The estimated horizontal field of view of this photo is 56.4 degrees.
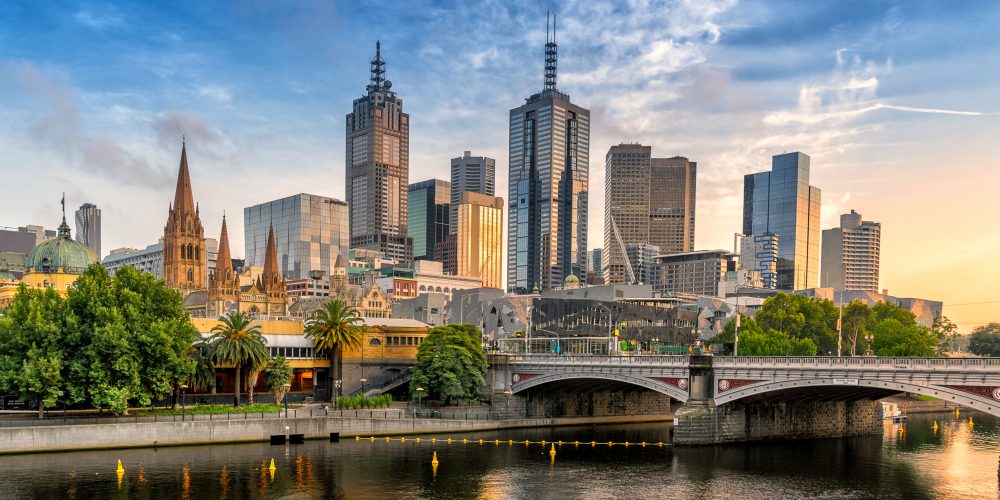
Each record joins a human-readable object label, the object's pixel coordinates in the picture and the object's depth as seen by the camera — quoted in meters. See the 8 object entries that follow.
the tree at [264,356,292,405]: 107.88
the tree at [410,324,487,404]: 113.44
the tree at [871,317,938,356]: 144.88
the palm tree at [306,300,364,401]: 115.88
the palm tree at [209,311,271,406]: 103.44
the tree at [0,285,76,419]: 89.12
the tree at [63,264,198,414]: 90.44
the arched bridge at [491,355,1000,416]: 79.12
